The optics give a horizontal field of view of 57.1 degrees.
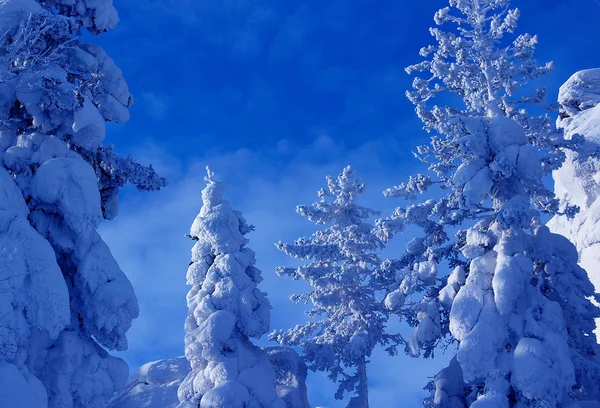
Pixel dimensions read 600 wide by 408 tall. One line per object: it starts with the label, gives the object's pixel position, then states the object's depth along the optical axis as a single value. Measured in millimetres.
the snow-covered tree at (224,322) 19297
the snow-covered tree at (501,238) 13914
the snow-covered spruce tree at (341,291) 23219
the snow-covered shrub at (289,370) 22703
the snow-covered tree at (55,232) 12781
